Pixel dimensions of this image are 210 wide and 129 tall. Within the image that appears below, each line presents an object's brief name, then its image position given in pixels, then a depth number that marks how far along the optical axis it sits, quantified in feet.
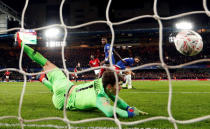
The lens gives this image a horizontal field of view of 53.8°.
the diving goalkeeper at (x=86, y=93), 7.75
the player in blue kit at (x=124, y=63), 17.31
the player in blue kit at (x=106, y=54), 17.58
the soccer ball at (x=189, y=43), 9.32
